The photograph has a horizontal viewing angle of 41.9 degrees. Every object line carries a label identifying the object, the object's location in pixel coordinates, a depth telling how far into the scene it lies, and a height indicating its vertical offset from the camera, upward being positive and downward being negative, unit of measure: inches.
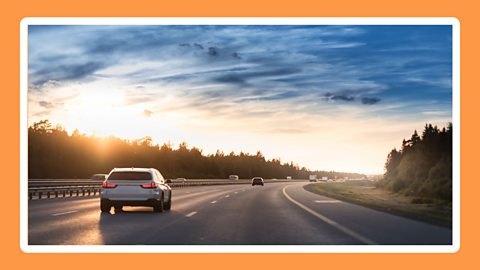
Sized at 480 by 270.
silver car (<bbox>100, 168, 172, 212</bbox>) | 906.7 -59.4
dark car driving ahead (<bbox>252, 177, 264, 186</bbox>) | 3509.1 -168.3
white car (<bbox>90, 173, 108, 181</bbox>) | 2551.7 -102.0
